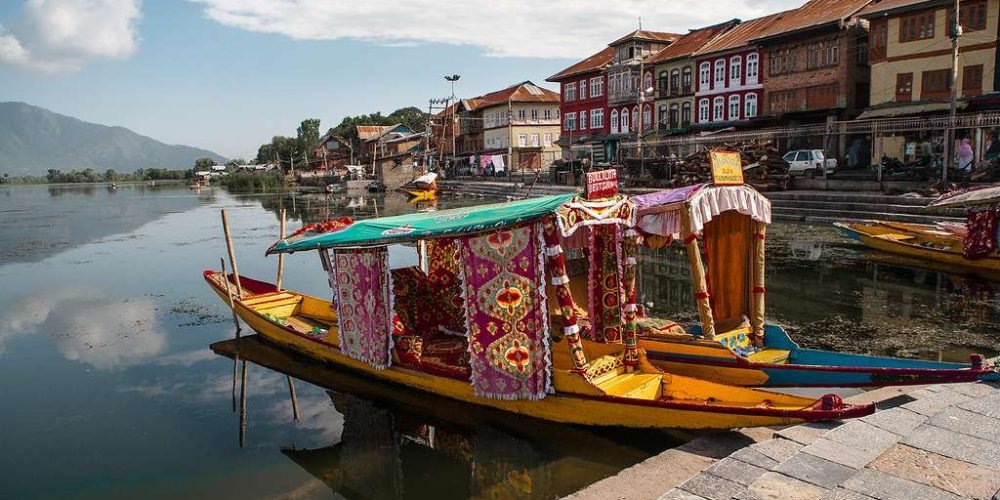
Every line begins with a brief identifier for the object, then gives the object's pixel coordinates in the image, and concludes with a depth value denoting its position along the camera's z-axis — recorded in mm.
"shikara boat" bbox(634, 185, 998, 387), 7211
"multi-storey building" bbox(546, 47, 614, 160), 46000
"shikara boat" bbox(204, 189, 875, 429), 6902
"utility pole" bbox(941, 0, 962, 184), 21609
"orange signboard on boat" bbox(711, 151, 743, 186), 8125
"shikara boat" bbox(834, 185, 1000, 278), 14184
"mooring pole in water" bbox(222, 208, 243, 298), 13016
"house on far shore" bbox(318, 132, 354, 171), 78312
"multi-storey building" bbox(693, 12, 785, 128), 35469
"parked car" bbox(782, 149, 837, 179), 28419
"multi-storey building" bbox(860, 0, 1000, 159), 24906
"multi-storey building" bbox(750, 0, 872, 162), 30297
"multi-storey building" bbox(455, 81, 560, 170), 57188
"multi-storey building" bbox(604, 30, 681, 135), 42875
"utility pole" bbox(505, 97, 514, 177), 51747
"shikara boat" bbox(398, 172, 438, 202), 47425
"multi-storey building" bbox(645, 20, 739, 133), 39750
